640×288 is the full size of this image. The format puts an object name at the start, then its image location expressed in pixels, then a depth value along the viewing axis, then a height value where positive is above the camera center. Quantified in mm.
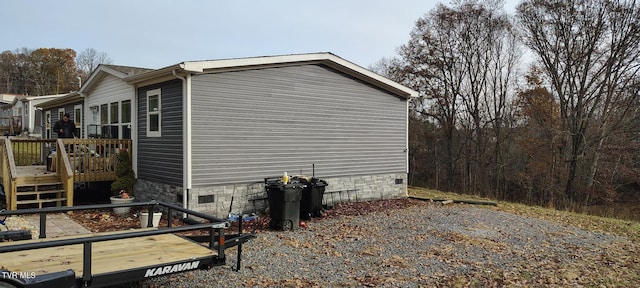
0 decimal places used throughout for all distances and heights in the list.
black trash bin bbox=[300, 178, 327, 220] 9008 -1311
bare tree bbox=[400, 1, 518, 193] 24031 +3644
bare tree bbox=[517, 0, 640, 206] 18359 +3238
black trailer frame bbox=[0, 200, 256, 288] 2799 -978
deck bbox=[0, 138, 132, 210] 9070 -846
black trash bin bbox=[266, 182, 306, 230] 7906 -1287
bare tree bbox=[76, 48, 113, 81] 59238 +11525
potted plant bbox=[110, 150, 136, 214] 10352 -987
